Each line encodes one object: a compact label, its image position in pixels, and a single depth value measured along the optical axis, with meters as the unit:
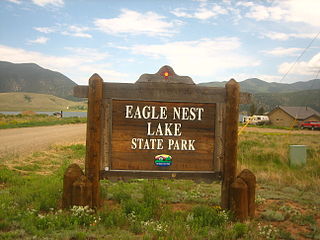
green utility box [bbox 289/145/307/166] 10.99
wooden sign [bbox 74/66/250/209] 5.07
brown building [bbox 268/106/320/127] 67.75
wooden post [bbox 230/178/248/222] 4.88
